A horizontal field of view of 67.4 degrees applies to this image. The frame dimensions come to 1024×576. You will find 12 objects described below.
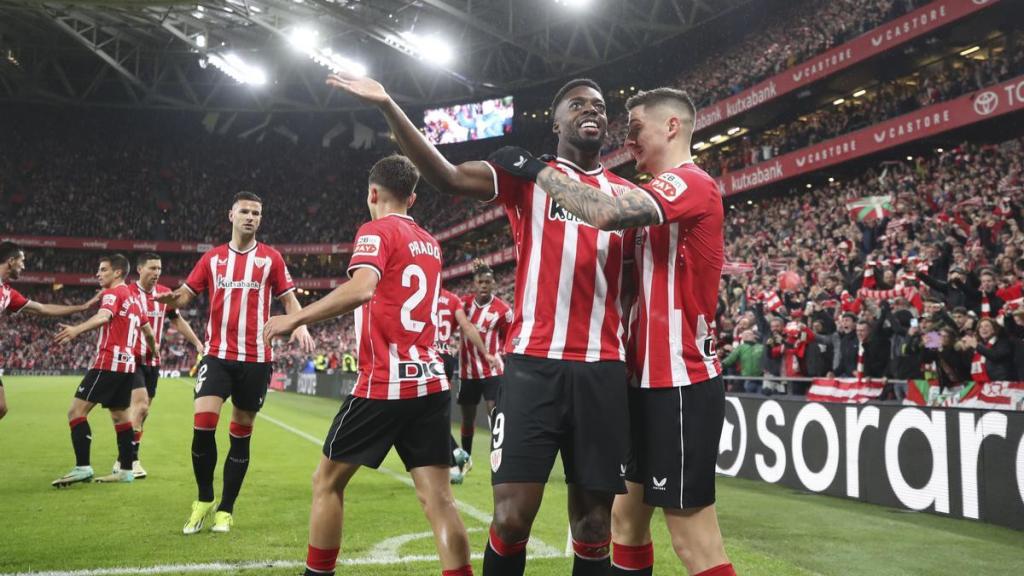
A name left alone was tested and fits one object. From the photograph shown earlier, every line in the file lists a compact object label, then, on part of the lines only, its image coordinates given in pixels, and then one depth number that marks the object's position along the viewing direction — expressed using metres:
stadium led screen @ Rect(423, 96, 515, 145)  44.34
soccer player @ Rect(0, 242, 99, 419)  7.04
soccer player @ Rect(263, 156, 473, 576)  3.60
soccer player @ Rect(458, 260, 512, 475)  9.62
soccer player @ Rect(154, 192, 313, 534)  5.68
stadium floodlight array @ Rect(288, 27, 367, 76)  31.67
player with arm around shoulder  2.75
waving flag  16.43
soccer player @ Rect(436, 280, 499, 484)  8.59
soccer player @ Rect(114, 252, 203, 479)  8.25
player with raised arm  2.82
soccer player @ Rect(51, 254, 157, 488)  7.88
